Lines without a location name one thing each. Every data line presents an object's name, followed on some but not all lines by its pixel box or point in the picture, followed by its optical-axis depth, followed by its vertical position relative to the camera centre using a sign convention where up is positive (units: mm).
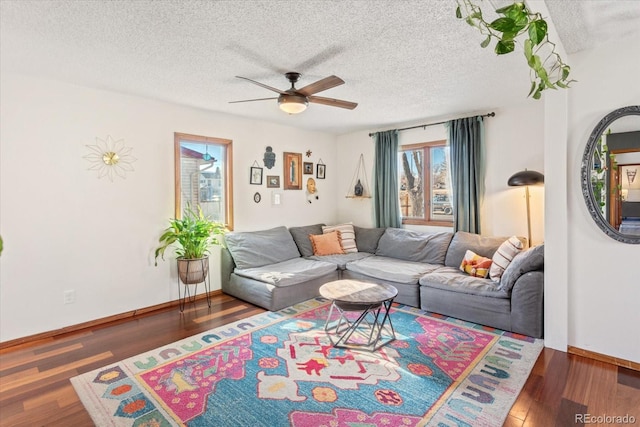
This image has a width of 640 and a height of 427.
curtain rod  4352 +1213
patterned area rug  2084 -1179
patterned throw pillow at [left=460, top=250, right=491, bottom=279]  3743 -602
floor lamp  3639 +321
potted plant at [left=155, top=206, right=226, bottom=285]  3902 -348
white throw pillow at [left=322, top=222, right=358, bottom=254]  5324 -366
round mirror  2533 +257
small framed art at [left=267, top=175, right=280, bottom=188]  5129 +459
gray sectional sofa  3162 -704
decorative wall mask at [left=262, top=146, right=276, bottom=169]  5051 +782
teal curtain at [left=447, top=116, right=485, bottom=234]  4445 +516
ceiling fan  2850 +966
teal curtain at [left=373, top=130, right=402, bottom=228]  5303 +454
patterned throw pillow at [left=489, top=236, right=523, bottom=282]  3533 -474
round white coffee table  2863 -817
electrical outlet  3391 -797
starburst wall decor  3541 +583
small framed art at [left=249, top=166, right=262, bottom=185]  4891 +510
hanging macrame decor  5754 +470
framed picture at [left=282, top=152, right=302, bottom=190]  5359 +640
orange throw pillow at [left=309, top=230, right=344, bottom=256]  5160 -483
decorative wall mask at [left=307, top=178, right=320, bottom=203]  5695 +354
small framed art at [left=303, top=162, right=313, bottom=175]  5659 +713
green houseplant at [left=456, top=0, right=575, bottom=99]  1071 +563
